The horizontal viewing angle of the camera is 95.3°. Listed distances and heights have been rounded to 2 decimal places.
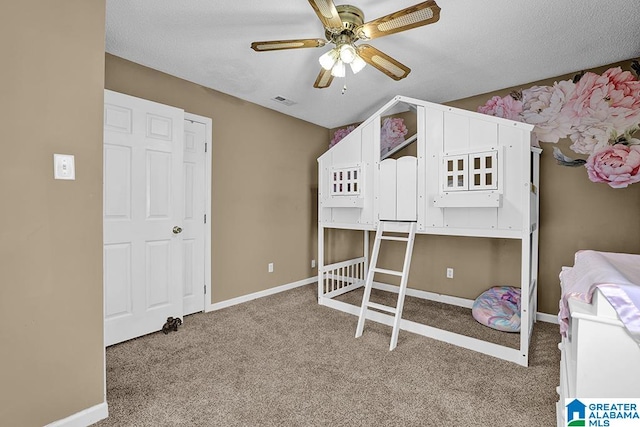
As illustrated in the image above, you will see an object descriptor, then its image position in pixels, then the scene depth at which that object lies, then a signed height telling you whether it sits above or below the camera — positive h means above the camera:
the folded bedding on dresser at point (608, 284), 0.89 -0.27
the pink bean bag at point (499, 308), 2.63 -0.94
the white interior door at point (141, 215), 2.36 -0.05
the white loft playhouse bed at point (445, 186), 2.15 +0.22
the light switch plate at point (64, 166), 1.40 +0.21
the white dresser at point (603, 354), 0.94 -0.47
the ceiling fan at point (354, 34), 1.53 +1.06
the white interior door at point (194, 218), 2.97 -0.09
